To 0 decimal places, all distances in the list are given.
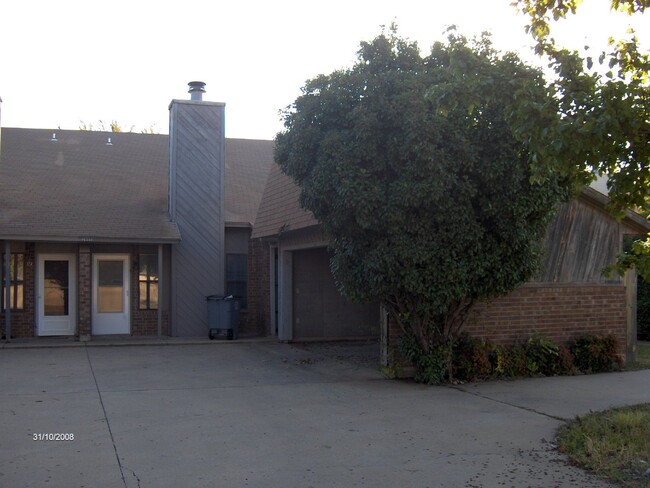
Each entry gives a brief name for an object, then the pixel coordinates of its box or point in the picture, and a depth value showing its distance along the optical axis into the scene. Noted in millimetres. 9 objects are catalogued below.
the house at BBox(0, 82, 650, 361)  17000
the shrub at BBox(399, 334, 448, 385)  11250
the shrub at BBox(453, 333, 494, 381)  11625
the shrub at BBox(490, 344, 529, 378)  11867
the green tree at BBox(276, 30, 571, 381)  10039
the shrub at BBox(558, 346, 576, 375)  12383
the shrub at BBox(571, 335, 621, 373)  12664
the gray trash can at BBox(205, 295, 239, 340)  17594
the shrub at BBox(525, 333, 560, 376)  12305
